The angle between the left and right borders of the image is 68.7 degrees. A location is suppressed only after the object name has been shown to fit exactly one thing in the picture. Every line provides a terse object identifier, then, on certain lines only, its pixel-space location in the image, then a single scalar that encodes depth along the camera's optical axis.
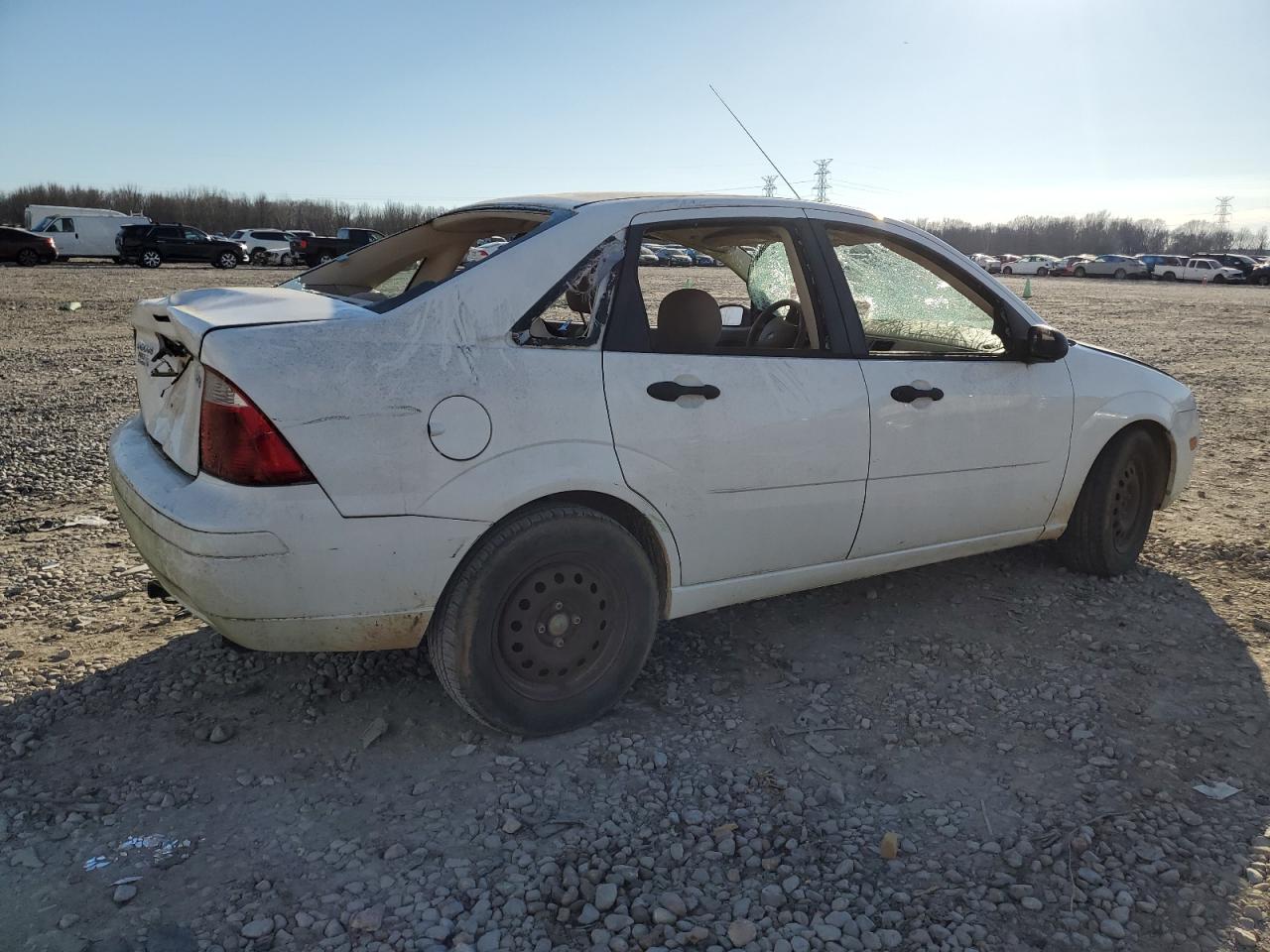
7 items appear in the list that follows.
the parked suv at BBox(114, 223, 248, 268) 33.97
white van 35.81
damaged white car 2.61
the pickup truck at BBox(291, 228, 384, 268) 35.28
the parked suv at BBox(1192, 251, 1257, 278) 51.20
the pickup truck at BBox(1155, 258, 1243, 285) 50.91
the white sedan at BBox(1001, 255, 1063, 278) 63.66
